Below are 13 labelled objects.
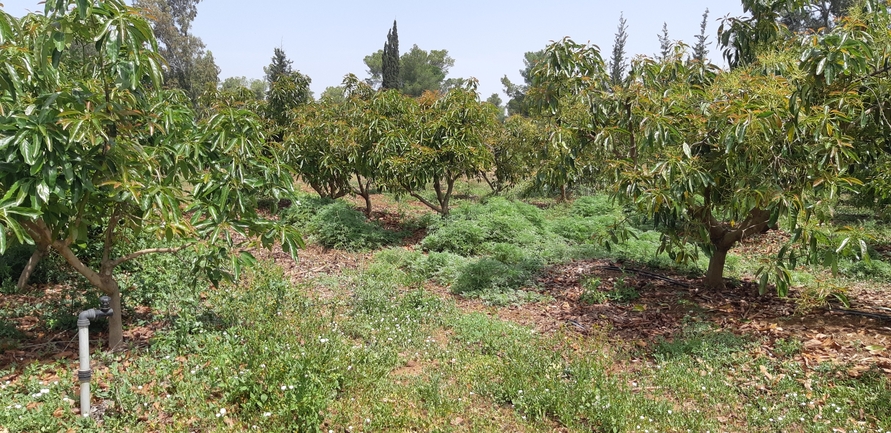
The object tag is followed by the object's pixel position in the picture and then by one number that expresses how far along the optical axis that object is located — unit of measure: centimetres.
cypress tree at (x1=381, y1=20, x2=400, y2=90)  3180
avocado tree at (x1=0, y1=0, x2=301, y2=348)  251
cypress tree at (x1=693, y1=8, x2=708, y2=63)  3678
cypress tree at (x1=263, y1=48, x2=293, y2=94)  3180
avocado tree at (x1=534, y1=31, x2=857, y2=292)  364
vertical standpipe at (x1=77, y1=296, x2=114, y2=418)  270
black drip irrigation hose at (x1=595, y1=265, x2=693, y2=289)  567
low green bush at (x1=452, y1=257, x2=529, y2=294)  583
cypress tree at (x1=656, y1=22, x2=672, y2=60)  3909
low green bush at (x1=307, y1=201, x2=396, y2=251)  765
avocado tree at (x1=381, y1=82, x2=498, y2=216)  838
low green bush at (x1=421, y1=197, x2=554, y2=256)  745
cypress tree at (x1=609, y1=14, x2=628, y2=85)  4125
